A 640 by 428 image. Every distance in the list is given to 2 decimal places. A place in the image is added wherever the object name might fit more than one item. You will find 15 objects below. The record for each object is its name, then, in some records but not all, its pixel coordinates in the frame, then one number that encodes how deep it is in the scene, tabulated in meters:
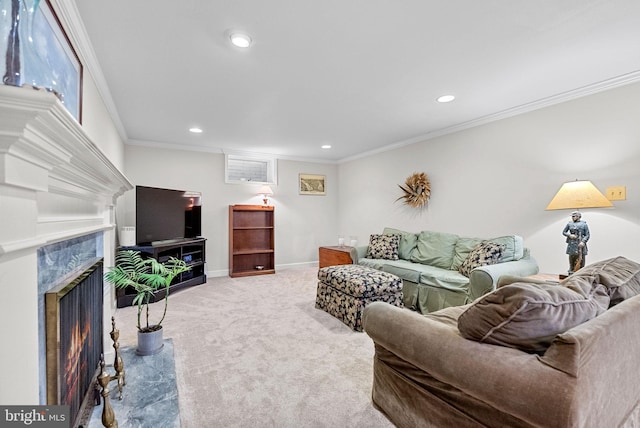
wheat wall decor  4.45
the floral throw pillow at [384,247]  4.16
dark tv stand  3.69
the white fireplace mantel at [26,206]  0.65
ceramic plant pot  2.21
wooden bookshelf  5.34
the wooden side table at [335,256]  4.76
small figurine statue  2.51
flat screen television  3.97
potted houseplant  2.08
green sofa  2.74
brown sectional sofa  0.95
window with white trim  5.48
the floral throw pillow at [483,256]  2.98
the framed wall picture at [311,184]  6.16
